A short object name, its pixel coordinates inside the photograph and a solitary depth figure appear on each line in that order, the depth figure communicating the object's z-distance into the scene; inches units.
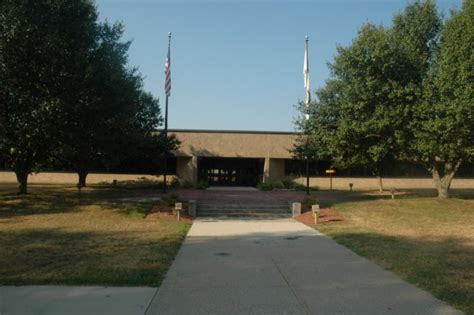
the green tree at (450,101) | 771.4
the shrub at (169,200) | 815.1
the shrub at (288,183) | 1482.5
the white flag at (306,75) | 1064.0
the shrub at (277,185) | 1469.0
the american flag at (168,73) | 1061.1
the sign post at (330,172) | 1548.8
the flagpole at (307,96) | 981.5
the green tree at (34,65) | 672.4
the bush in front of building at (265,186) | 1406.3
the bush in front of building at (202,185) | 1440.7
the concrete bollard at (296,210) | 793.6
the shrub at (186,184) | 1488.7
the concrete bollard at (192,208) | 772.6
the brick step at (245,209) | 811.4
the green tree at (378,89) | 846.5
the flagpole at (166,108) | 1081.8
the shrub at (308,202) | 842.2
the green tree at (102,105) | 748.6
